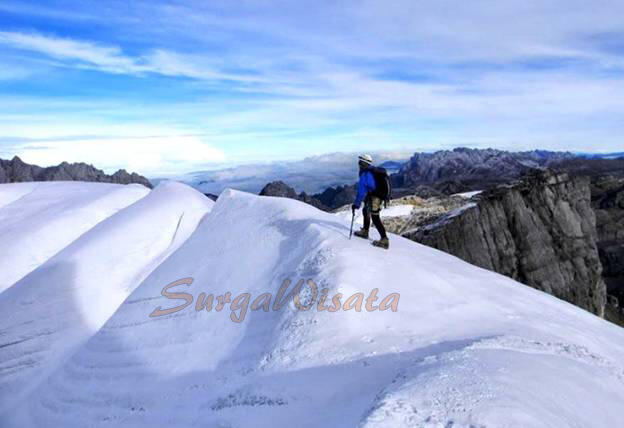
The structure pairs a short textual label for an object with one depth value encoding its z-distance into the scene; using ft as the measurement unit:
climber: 41.96
